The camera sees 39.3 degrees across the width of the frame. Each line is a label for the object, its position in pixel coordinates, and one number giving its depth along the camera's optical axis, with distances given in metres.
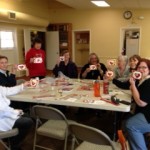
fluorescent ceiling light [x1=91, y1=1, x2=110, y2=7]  6.91
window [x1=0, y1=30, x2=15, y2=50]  6.71
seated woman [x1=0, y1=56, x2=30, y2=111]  3.00
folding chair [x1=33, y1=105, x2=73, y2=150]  2.01
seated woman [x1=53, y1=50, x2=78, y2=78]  3.93
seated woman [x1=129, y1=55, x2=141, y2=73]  3.21
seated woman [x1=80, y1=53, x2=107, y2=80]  3.76
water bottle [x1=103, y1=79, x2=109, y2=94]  2.62
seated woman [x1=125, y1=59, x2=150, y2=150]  2.06
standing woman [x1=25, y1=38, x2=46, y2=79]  4.10
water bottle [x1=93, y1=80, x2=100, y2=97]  2.52
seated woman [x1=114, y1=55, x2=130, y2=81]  3.31
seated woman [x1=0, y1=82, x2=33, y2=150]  2.12
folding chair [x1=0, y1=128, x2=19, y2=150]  1.94
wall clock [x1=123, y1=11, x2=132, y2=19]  8.06
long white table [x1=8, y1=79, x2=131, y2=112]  2.20
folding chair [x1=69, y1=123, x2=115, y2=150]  1.48
